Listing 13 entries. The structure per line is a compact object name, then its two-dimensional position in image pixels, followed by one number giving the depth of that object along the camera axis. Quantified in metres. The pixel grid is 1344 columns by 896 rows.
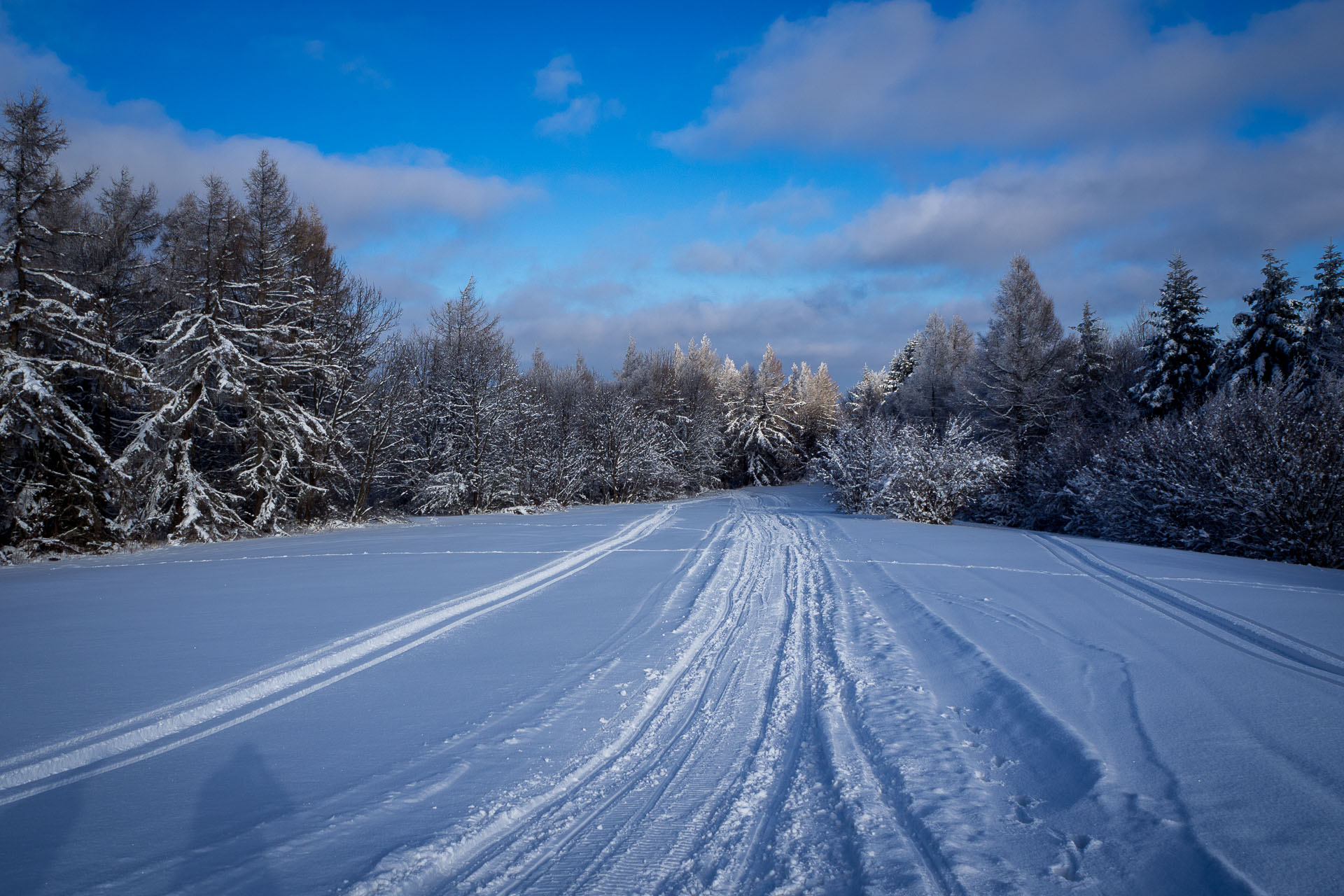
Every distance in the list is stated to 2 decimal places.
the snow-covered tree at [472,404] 25.73
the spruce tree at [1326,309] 21.83
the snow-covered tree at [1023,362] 27.66
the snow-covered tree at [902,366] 50.34
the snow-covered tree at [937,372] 37.88
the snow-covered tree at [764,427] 48.62
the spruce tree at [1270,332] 22.11
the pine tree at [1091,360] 29.91
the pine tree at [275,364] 16.78
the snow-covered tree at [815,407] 55.72
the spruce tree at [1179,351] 24.48
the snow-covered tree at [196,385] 14.88
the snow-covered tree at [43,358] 12.69
